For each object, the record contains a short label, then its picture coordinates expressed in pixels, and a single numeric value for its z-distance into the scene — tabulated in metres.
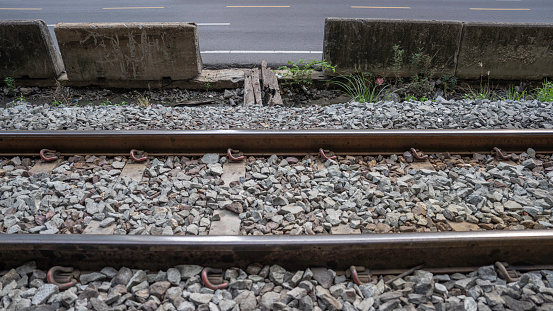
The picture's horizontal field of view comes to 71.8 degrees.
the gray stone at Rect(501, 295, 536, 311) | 2.19
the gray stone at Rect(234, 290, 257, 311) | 2.20
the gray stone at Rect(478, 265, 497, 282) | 2.40
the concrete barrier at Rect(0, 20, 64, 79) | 5.76
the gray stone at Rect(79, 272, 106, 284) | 2.35
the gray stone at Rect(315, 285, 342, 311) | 2.20
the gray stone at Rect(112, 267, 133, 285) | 2.33
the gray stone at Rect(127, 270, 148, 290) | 2.31
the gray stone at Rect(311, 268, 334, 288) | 2.36
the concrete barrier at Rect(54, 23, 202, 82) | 5.59
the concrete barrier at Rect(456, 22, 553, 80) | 5.90
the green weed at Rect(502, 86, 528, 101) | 5.67
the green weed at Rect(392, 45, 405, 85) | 5.93
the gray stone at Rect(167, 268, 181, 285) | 2.35
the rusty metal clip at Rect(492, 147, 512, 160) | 3.71
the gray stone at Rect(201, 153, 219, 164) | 3.61
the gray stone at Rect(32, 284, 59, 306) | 2.19
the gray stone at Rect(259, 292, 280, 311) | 2.20
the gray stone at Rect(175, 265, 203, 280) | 2.39
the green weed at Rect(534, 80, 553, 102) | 5.53
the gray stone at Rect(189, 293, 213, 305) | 2.21
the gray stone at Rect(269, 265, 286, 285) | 2.35
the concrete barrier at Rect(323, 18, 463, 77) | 5.87
